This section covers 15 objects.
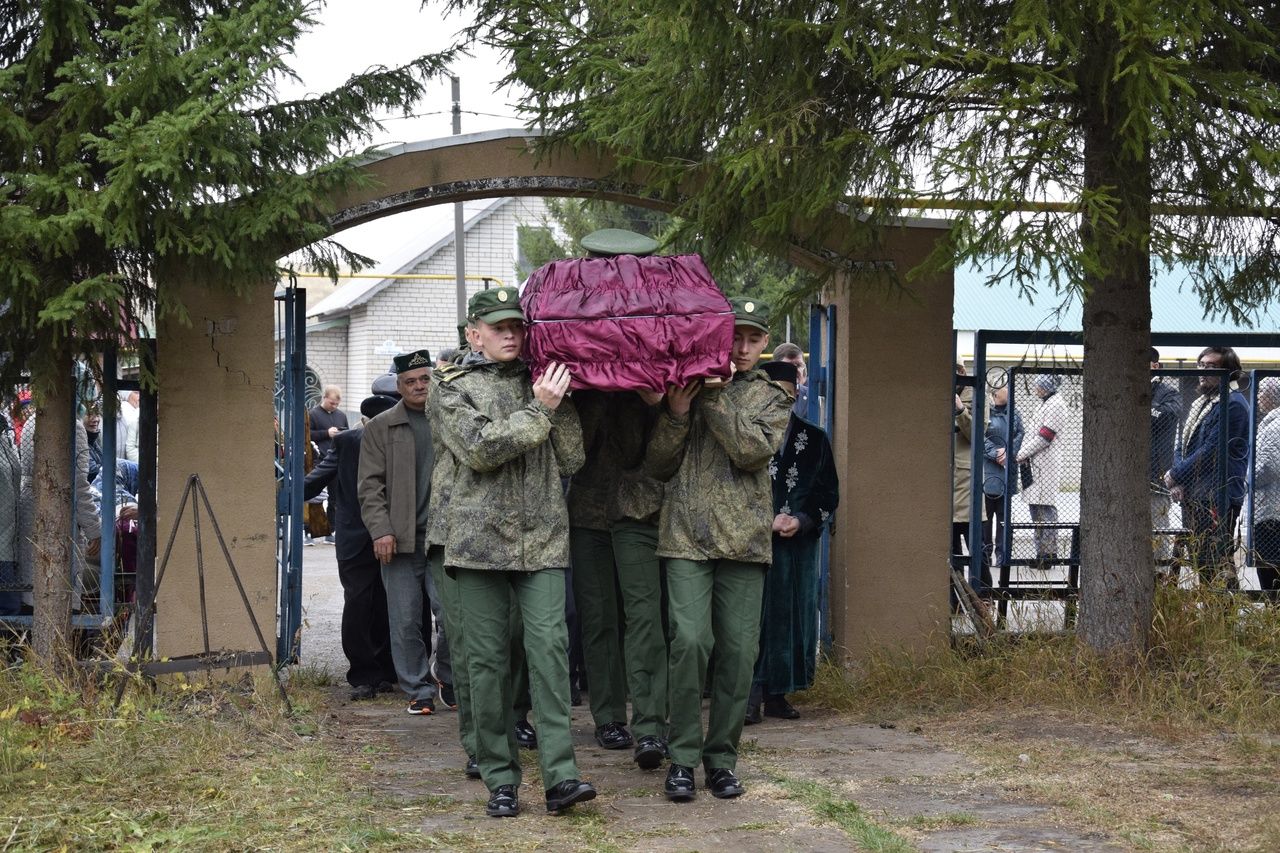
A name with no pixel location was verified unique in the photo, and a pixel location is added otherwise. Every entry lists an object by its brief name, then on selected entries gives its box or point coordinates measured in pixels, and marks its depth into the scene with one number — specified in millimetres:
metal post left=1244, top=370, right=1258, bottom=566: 8484
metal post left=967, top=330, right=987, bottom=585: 8195
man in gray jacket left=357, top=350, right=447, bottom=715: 7629
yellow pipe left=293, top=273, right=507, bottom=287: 27109
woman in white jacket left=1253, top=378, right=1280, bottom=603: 8555
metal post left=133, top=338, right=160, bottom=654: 7855
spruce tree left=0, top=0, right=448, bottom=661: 6387
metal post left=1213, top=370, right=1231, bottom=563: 8461
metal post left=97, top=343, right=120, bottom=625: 7656
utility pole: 26288
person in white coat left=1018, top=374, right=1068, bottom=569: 8305
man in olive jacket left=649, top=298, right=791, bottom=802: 5520
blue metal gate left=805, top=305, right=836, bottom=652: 8289
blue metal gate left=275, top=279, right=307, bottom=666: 8164
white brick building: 31781
